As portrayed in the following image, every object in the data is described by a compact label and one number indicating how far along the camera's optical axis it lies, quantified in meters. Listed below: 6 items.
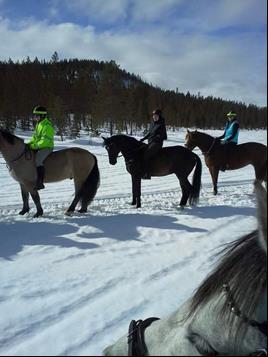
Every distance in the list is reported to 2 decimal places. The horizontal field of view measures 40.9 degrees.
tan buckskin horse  7.07
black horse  8.22
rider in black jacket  8.14
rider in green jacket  7.13
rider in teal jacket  10.08
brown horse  9.98
